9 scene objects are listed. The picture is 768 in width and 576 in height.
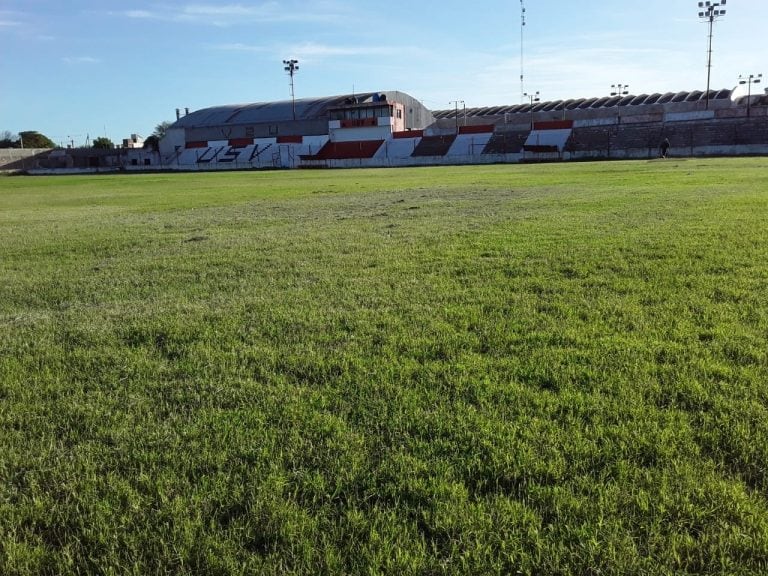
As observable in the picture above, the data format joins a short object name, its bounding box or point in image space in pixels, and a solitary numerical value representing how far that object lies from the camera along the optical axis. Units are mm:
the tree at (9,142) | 124688
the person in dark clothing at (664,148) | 52466
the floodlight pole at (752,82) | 81312
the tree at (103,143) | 121281
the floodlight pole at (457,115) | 90919
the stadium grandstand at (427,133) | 63656
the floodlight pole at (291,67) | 88000
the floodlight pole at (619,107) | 72588
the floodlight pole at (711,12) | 70688
